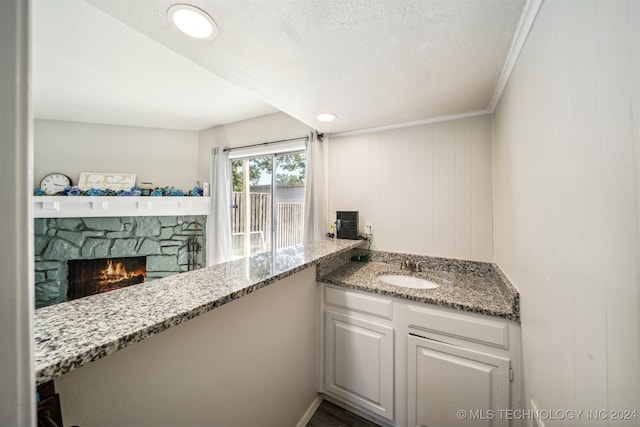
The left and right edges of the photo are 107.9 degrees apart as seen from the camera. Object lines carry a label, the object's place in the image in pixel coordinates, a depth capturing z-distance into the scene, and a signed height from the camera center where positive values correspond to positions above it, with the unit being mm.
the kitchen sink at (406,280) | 1722 -502
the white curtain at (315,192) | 2342 +238
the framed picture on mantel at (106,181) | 2980 +465
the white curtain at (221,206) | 3219 +133
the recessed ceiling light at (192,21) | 888 +787
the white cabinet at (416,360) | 1188 -844
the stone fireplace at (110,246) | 2889 -406
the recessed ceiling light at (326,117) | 1877 +811
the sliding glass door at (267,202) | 2818 +175
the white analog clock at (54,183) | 2820 +412
